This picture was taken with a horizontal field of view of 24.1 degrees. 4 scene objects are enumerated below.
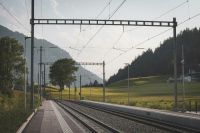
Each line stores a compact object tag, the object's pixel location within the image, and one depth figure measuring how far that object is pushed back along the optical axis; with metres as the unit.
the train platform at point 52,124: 26.65
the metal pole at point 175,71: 46.59
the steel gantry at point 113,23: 44.54
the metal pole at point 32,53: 48.22
